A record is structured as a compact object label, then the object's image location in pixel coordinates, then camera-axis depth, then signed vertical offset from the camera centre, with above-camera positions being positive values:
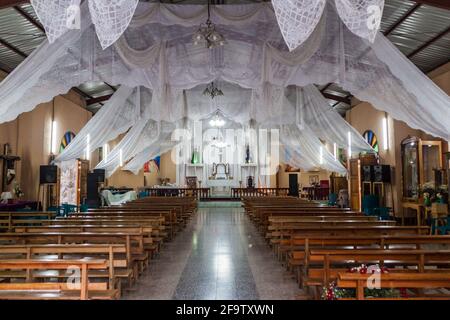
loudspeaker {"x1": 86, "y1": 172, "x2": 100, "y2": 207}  13.69 -0.28
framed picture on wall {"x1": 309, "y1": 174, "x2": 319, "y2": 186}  21.65 +0.23
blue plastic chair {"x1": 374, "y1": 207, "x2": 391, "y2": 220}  10.40 -0.85
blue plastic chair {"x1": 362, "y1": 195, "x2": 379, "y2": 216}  12.06 -0.63
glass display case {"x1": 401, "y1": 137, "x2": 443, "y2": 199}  10.26 +0.53
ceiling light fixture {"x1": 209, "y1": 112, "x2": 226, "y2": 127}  15.48 +2.68
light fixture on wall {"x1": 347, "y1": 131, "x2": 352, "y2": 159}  8.98 +1.05
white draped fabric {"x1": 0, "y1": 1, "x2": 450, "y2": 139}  5.11 +2.11
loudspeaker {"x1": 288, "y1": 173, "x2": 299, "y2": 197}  19.00 -0.11
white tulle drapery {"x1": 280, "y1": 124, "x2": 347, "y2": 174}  10.69 +1.09
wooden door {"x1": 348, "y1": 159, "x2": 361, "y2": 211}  12.65 -0.01
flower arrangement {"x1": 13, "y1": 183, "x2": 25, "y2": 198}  10.54 -0.20
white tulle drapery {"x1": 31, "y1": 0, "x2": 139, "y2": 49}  3.16 +1.48
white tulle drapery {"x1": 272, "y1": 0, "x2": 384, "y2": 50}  3.14 +1.45
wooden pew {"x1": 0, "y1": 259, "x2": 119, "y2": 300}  3.15 -0.84
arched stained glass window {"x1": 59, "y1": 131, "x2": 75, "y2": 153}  14.52 +1.82
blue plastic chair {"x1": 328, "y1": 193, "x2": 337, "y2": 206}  15.11 -0.67
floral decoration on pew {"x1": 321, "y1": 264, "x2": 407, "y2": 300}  3.04 -0.96
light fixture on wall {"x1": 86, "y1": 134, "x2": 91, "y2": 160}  8.51 +0.92
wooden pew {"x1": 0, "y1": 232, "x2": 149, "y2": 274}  4.70 -0.73
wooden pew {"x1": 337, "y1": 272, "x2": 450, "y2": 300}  2.76 -0.74
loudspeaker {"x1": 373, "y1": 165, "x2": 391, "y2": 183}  12.09 +0.29
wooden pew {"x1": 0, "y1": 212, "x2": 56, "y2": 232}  6.68 -0.66
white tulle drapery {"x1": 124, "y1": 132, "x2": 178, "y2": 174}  13.42 +1.12
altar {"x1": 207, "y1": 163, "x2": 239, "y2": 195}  18.58 +0.21
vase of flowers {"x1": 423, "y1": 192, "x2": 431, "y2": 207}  9.12 -0.43
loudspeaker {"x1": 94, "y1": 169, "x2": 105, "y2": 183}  12.99 +0.32
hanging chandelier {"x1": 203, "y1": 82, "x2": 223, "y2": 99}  11.33 +2.85
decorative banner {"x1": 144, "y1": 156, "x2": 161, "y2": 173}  20.69 +0.99
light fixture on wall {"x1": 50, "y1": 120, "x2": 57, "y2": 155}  13.66 +1.70
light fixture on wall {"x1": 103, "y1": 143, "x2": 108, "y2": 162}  18.67 +1.70
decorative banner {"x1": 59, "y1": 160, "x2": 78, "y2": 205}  12.67 -0.04
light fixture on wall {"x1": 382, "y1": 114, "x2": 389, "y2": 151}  12.77 +1.71
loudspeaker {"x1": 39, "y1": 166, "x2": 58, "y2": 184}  12.05 +0.32
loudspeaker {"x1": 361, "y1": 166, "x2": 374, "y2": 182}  12.52 +0.30
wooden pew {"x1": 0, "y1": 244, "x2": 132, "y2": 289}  3.89 -0.71
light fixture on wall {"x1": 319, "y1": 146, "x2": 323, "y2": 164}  10.87 +0.85
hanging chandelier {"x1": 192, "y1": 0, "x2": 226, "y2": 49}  6.24 +2.51
